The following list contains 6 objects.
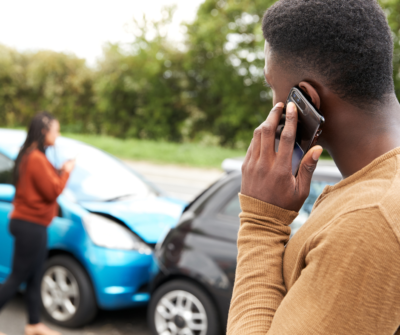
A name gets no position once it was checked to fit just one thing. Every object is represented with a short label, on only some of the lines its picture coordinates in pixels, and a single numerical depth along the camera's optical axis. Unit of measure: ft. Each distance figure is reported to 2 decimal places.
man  2.54
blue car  11.32
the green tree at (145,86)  90.84
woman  10.77
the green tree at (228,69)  75.87
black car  9.57
